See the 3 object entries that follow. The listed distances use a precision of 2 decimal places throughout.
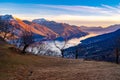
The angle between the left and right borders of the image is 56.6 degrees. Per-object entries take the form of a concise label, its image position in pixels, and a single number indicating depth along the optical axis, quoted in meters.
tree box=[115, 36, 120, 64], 37.65
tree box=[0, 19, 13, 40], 52.42
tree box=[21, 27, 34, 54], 32.87
